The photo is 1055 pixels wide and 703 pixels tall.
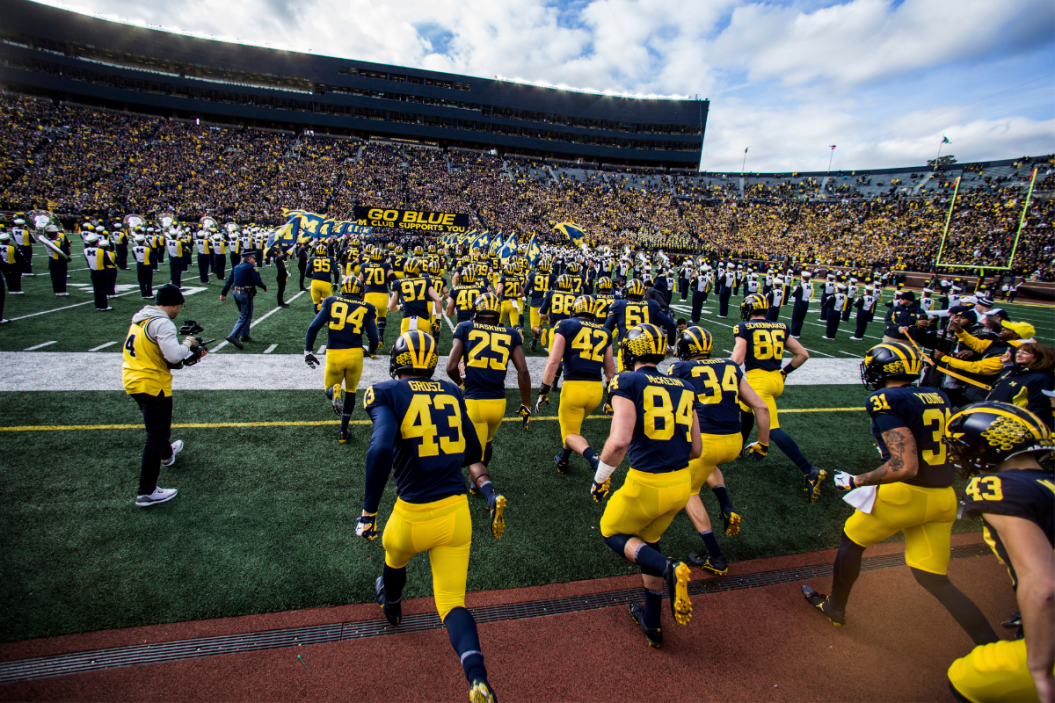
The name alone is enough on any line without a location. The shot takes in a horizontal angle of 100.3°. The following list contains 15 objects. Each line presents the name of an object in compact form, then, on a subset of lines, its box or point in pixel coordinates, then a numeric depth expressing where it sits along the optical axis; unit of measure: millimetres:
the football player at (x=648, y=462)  3375
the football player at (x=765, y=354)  5816
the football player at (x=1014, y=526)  1951
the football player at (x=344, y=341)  6234
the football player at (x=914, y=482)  3180
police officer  10312
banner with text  30734
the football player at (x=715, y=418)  4328
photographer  4680
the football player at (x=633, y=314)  7648
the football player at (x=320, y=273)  12117
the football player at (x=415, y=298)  8977
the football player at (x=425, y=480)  2904
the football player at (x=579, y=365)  5684
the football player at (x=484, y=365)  5047
